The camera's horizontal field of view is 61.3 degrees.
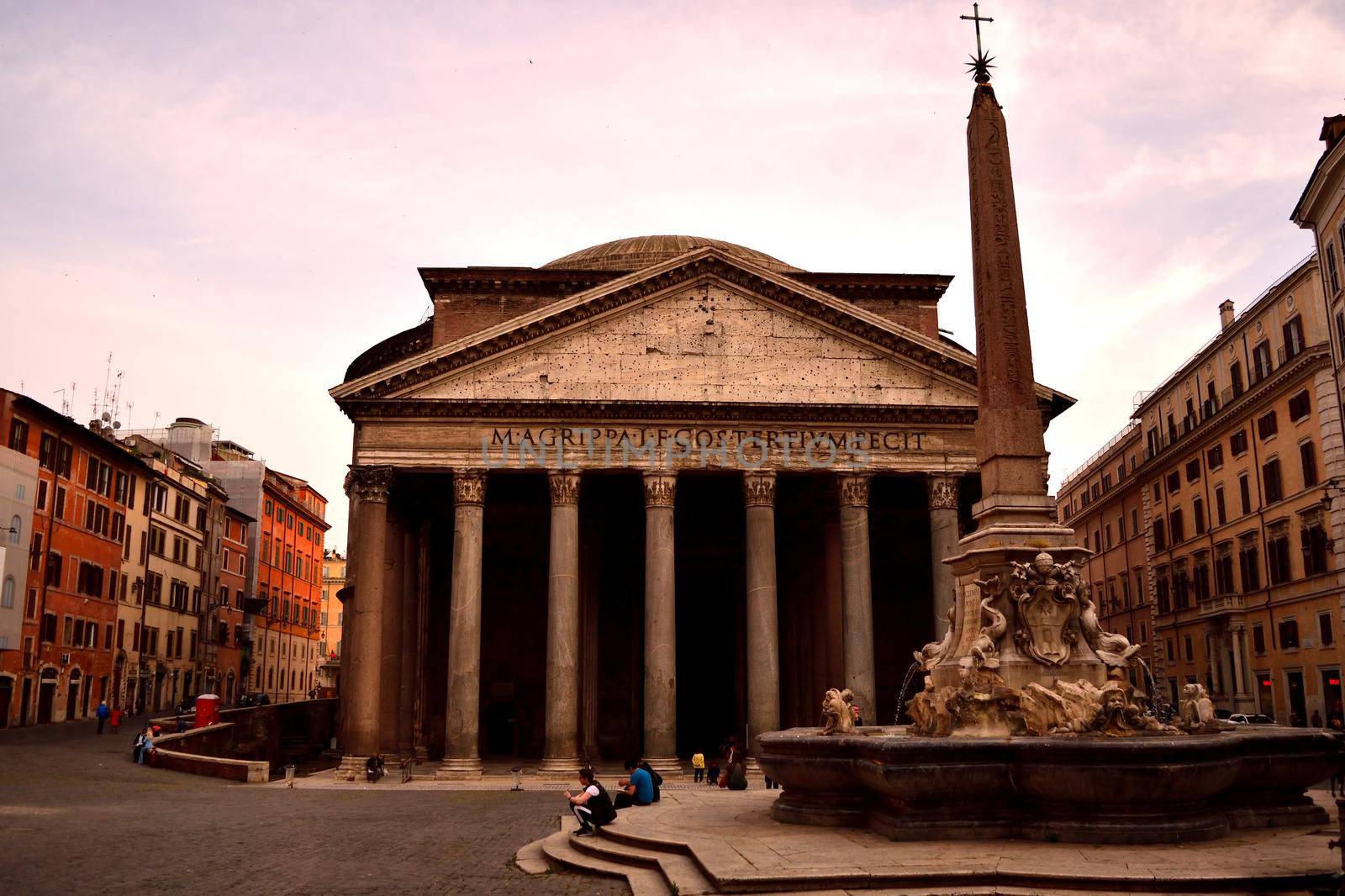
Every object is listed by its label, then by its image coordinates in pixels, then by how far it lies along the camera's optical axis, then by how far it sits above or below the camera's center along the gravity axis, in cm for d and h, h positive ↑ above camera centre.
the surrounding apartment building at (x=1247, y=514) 3291 +535
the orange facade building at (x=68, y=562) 3650 +390
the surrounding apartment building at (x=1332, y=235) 2917 +1146
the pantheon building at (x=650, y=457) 2655 +521
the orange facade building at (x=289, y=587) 6456 +525
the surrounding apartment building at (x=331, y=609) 8594 +498
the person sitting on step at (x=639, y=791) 1459 -149
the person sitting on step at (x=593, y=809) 1205 -142
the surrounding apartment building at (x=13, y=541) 3416 +402
